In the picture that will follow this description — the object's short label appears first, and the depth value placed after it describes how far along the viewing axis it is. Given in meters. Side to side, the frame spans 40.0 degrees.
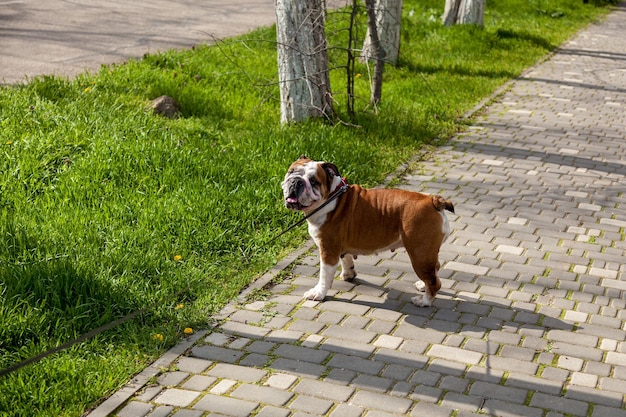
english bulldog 5.92
